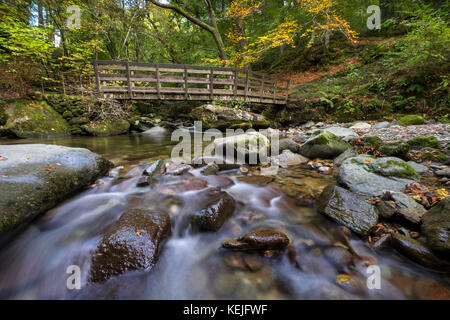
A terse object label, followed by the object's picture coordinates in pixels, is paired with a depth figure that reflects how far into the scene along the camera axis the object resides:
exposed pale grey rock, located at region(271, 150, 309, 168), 4.83
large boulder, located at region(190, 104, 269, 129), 10.06
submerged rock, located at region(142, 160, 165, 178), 3.95
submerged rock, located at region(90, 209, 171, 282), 1.78
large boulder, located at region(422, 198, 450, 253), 1.76
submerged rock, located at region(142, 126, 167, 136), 10.77
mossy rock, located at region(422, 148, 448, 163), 3.70
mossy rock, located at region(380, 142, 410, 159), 4.02
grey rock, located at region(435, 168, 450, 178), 3.16
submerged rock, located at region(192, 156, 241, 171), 4.55
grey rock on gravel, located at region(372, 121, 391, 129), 6.78
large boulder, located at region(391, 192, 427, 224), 2.21
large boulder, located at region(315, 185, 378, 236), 2.26
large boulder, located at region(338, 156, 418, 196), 2.94
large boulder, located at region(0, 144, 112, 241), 2.14
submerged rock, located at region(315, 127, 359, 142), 5.61
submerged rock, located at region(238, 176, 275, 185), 3.87
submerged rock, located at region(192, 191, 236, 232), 2.49
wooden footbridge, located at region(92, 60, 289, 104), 8.22
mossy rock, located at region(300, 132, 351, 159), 4.88
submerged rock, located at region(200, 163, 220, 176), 4.26
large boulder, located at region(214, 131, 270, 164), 4.92
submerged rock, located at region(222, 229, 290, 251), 2.12
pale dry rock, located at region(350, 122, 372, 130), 7.15
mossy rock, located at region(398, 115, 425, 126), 6.47
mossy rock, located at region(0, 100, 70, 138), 7.70
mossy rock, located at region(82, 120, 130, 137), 9.34
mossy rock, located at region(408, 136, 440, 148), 4.10
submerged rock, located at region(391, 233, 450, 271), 1.78
